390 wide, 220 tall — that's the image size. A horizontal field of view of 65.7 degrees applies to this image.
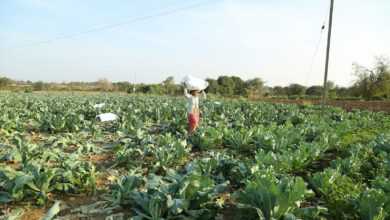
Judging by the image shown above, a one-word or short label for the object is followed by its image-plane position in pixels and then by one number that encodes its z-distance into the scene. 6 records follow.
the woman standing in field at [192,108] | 7.62
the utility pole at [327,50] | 12.73
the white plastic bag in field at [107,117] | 10.21
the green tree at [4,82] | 48.38
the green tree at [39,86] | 48.38
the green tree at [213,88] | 45.17
